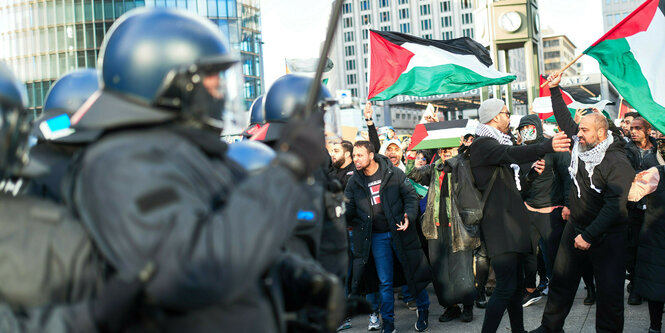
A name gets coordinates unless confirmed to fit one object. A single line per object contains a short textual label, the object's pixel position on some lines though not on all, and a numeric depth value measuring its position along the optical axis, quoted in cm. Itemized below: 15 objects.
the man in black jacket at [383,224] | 643
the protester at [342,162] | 724
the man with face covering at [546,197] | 721
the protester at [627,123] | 906
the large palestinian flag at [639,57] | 541
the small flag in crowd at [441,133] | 799
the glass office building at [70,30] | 4691
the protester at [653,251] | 531
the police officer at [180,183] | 155
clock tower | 1944
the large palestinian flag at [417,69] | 898
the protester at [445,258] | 641
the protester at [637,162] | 639
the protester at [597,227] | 478
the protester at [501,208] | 490
